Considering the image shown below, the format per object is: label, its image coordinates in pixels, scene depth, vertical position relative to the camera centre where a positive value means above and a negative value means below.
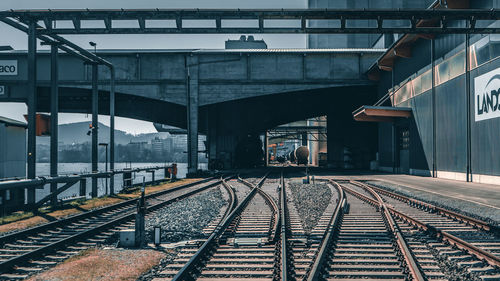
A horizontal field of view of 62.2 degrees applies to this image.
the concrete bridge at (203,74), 35.56 +6.79
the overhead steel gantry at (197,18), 12.69 +4.15
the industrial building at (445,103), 19.77 +2.78
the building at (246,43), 46.12 +12.22
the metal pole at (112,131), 20.35 +1.05
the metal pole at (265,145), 65.44 +0.99
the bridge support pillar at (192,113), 34.81 +3.42
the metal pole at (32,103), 13.91 +1.68
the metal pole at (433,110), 26.22 +2.61
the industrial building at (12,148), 21.03 +0.21
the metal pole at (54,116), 15.20 +1.33
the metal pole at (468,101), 21.55 +2.61
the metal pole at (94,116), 18.94 +1.63
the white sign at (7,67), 31.86 +6.64
